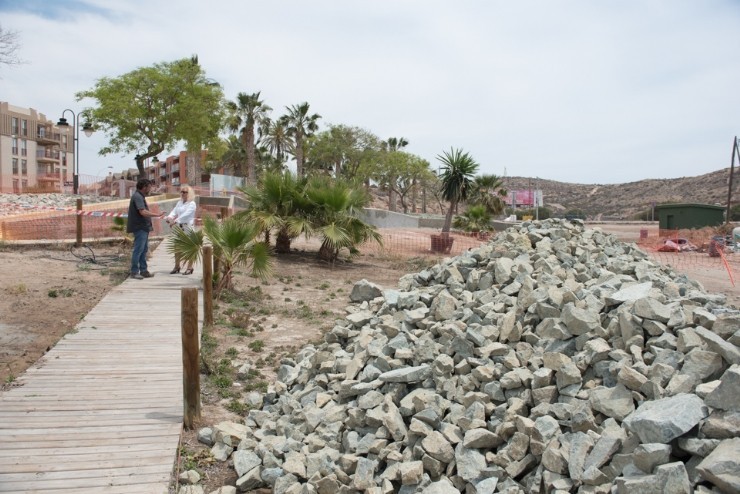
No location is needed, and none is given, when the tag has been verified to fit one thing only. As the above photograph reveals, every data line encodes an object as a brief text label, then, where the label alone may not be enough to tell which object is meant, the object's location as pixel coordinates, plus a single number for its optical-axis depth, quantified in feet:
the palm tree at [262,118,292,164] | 187.42
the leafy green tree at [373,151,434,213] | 200.75
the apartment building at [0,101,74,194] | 235.40
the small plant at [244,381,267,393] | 21.24
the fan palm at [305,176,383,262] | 50.30
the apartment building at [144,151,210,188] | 281.02
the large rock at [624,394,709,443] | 10.96
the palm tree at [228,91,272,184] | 169.17
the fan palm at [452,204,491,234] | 93.20
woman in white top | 35.96
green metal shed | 119.55
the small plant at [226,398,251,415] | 19.45
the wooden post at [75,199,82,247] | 50.29
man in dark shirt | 33.51
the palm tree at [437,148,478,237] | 78.89
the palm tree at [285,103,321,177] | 184.75
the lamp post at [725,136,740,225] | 127.58
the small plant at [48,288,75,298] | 31.99
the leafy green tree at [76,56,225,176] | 105.60
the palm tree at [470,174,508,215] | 115.55
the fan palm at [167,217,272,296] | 33.45
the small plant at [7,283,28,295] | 32.22
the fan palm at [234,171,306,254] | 49.85
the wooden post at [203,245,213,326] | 28.30
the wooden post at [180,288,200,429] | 17.43
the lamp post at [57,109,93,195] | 87.65
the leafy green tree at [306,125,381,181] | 195.00
